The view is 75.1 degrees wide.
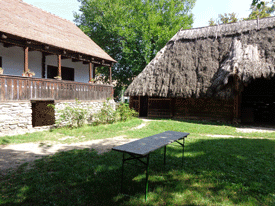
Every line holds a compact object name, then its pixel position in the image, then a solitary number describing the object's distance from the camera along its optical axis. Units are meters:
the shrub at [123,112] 11.93
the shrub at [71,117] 9.62
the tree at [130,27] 20.28
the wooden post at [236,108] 12.30
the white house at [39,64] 8.08
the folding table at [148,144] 2.90
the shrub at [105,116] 10.95
